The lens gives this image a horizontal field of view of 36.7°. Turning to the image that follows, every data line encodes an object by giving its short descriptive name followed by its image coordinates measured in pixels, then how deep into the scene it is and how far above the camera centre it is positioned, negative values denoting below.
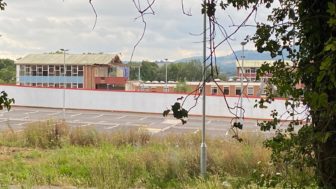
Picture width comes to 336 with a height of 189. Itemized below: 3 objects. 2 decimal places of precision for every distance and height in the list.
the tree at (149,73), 68.04 +1.19
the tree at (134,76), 58.41 +0.67
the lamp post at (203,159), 9.95 -1.55
